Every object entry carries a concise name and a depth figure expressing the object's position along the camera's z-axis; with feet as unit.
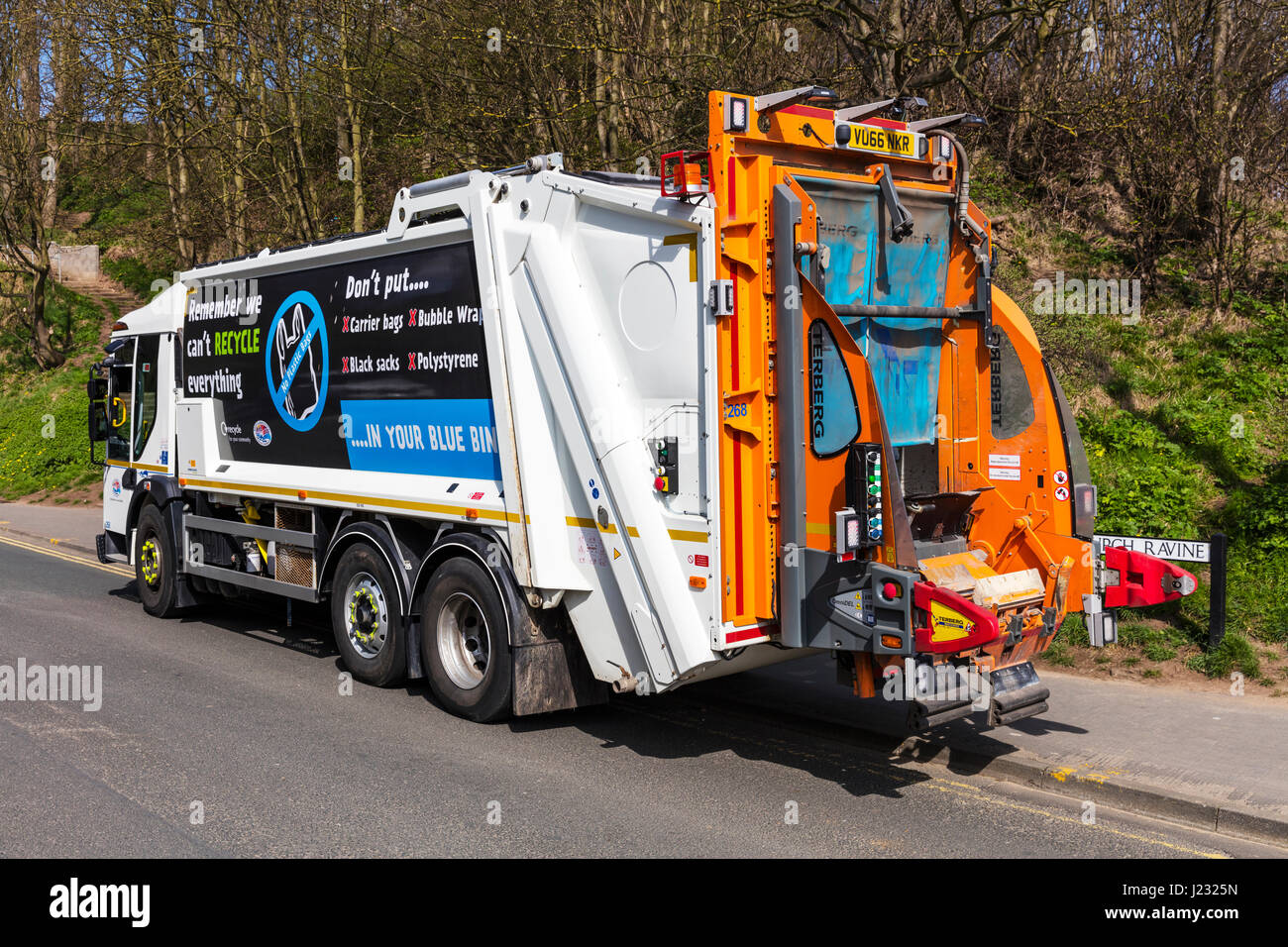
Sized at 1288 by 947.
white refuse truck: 18.97
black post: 25.90
